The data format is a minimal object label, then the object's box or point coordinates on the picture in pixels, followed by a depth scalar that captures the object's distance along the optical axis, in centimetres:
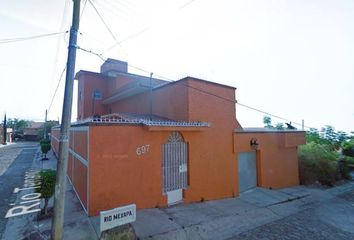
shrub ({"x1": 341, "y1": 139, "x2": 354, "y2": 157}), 2219
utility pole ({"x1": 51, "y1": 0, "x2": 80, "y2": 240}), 458
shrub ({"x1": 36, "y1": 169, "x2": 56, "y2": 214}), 631
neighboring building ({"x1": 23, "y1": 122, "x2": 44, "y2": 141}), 5524
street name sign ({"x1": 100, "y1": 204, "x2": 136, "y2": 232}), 450
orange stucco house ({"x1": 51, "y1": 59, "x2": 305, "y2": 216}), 629
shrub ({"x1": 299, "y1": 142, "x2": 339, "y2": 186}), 1460
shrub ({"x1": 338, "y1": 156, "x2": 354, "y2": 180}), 1650
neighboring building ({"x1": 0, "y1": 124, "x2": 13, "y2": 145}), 4112
